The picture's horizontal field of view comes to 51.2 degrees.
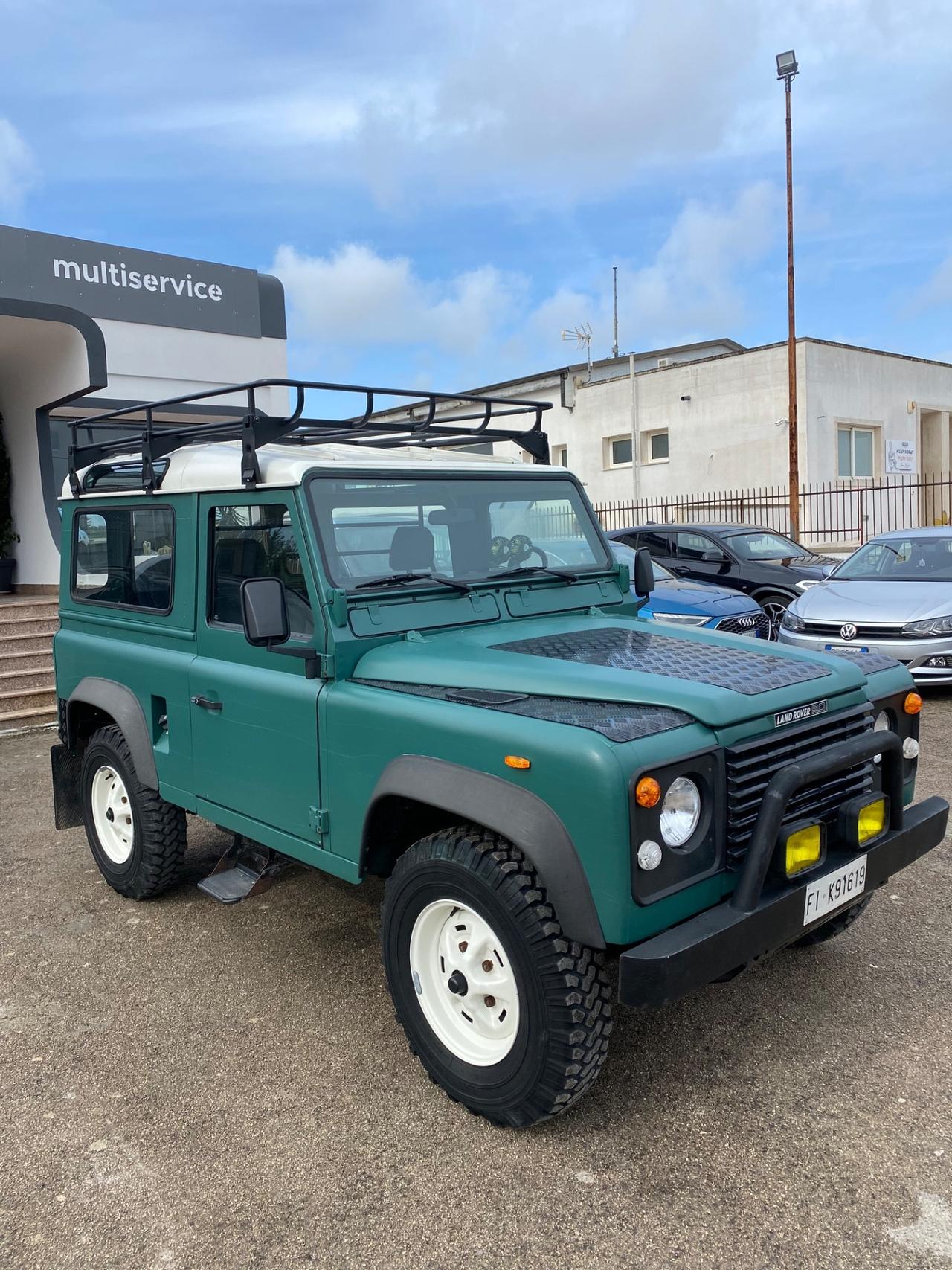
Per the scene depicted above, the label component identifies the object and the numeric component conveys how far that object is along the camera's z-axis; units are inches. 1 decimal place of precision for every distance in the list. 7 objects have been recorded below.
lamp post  733.3
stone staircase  359.3
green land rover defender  104.7
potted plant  482.0
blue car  361.7
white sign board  949.2
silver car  323.6
